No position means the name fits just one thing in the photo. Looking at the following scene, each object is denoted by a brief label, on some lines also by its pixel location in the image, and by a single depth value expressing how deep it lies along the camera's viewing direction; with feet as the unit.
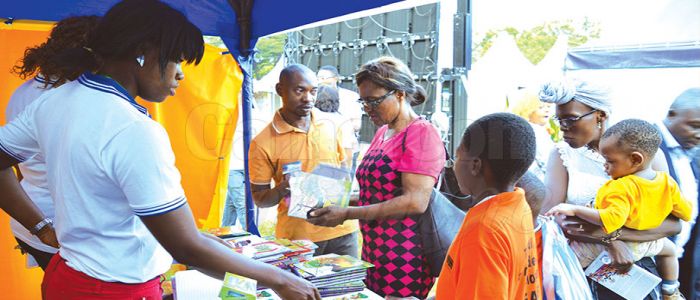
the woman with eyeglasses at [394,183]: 6.87
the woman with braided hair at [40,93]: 5.47
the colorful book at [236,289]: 4.48
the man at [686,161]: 6.87
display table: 6.13
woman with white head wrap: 6.22
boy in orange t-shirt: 4.05
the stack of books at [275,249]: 6.65
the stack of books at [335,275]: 6.17
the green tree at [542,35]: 66.13
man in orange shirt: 8.51
